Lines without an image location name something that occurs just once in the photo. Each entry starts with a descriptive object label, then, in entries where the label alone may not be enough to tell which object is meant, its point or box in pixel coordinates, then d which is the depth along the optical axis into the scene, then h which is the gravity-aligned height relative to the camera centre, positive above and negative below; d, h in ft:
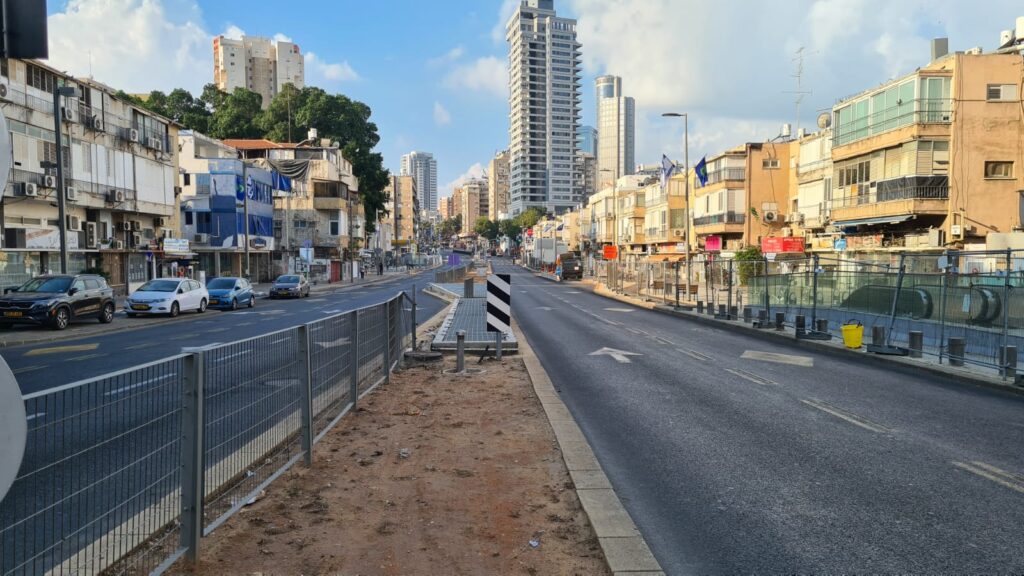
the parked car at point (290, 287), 142.20 -7.45
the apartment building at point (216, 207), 180.04 +11.48
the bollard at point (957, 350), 44.76 -6.34
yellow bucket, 54.24 -6.52
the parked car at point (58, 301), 71.05 -5.35
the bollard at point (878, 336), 52.82 -6.36
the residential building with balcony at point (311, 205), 220.43 +15.34
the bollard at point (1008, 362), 39.45 -6.28
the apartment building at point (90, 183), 100.53 +11.52
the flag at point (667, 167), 137.18 +16.79
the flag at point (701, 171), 131.48 +15.19
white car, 91.25 -6.28
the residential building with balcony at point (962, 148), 109.29 +16.37
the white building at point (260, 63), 610.24 +167.14
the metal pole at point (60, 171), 78.18 +8.94
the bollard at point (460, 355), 42.55 -6.31
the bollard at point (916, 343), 48.88 -6.45
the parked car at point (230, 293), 110.93 -6.83
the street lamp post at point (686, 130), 126.41 +23.12
